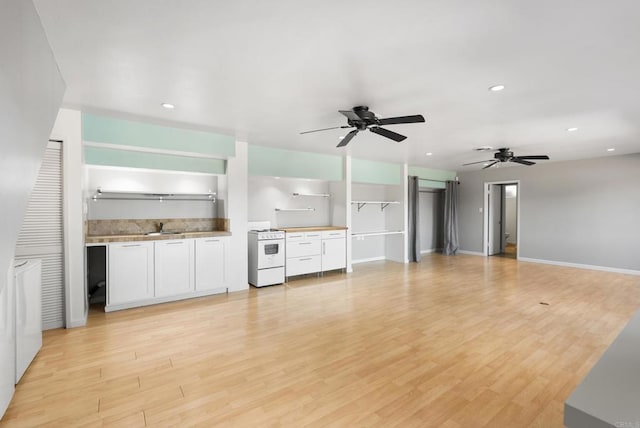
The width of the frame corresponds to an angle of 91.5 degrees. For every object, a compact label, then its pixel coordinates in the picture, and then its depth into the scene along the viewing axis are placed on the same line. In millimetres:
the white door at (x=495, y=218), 8524
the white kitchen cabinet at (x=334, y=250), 5977
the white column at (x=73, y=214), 3432
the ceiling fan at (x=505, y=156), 5441
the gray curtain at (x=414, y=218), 7645
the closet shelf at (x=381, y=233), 6817
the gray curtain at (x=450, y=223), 8633
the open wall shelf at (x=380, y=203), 7178
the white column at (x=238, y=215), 4898
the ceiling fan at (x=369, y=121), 3008
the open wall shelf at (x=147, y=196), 4340
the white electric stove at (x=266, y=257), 5156
